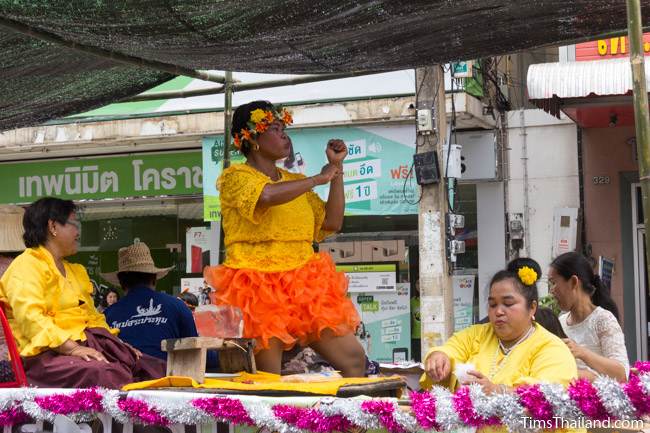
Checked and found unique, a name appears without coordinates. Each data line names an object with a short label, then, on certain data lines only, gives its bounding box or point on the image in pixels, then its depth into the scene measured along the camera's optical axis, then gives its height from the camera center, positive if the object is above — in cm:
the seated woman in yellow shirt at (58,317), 437 -18
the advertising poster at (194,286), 1345 -18
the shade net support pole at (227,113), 636 +97
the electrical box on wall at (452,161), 1150 +116
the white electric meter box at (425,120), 1130 +158
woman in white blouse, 488 -21
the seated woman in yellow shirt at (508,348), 372 -30
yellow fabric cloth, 381 -43
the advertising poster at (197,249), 1409 +31
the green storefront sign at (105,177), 1401 +133
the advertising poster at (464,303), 1302 -45
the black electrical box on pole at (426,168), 1128 +107
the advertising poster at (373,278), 1307 -12
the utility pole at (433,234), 1138 +36
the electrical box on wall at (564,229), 1235 +41
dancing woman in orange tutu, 468 +5
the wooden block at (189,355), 411 -33
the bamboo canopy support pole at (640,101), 342 +53
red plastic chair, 419 -37
